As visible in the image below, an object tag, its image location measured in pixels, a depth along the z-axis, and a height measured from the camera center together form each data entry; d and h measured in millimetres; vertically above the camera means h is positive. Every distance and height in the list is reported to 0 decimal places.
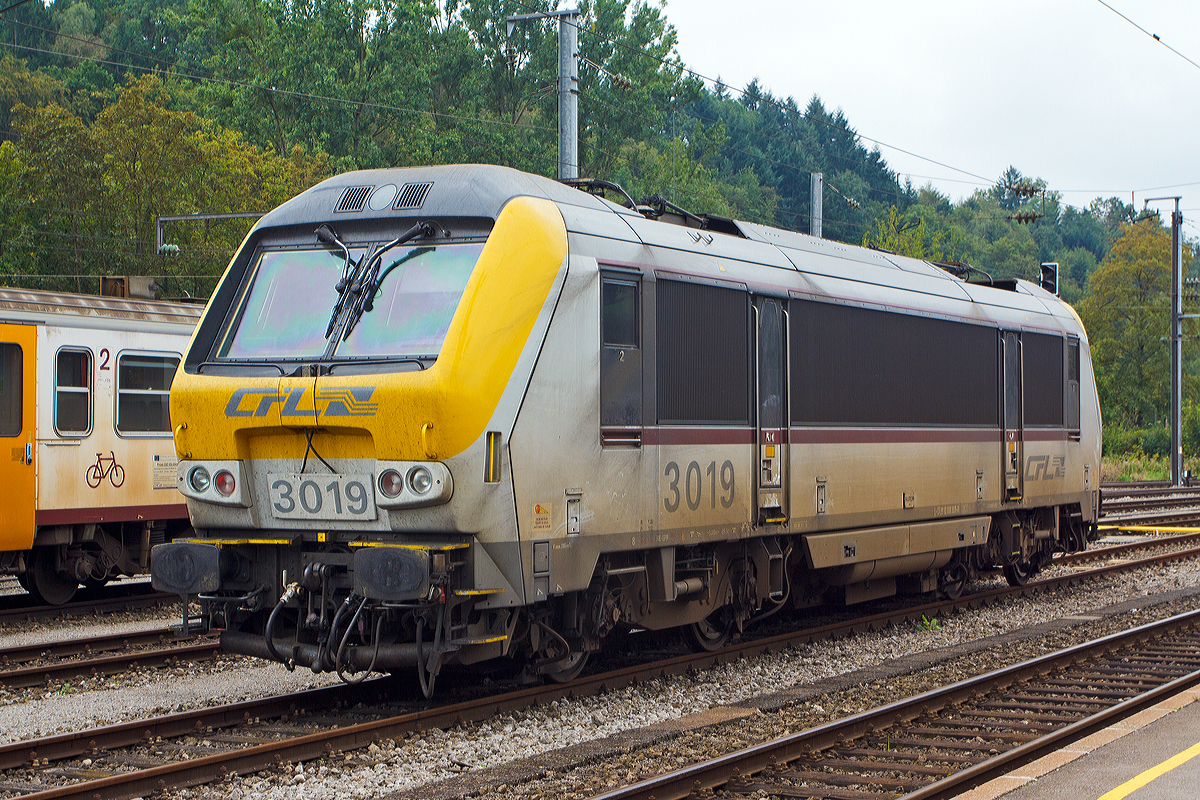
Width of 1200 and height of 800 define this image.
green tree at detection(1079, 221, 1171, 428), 57750 +4149
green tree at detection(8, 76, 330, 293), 30500 +5709
